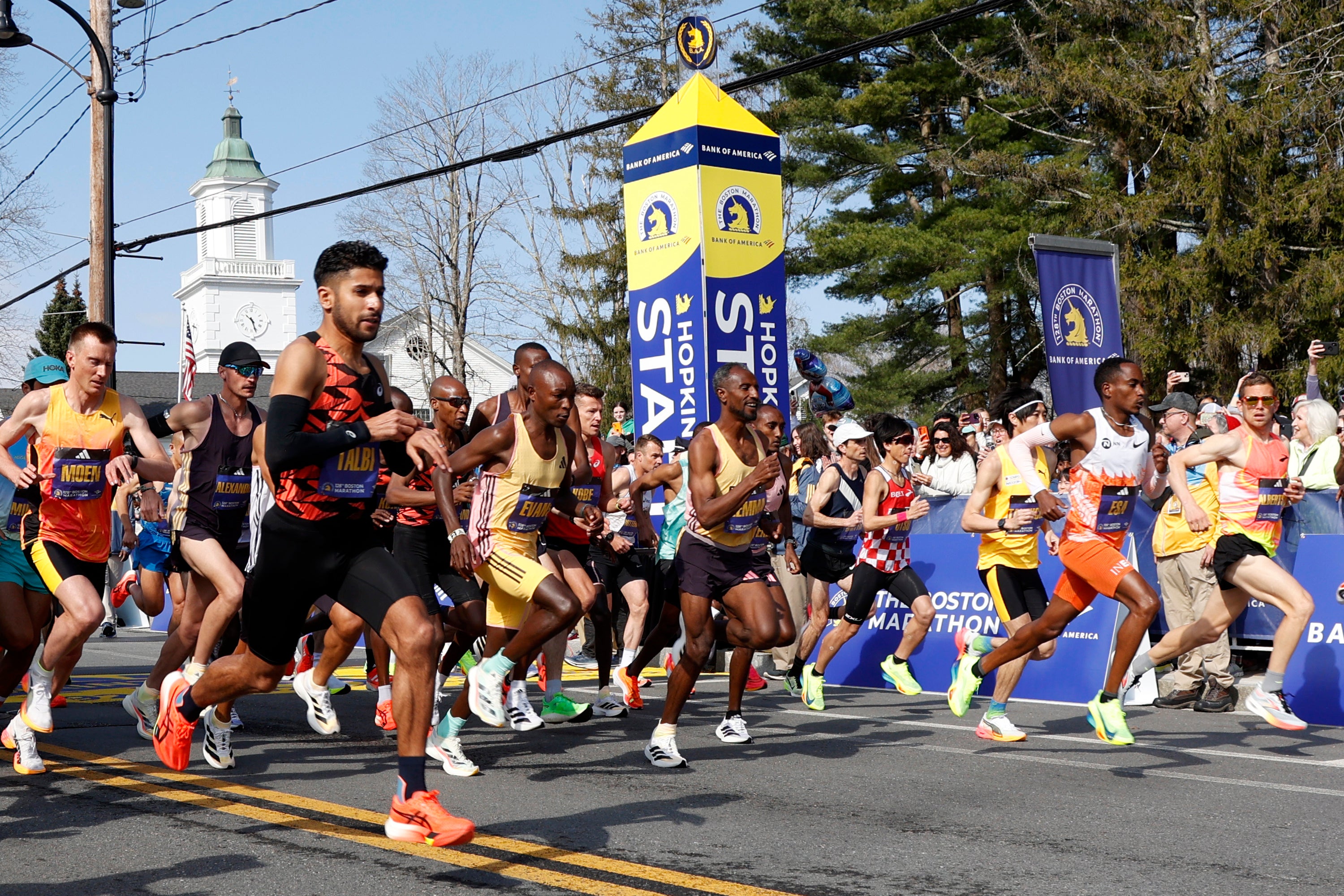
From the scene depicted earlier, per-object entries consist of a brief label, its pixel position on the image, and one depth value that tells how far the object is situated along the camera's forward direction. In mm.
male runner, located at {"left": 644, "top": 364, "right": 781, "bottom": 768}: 15477
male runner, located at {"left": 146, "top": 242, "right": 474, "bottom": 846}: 10477
